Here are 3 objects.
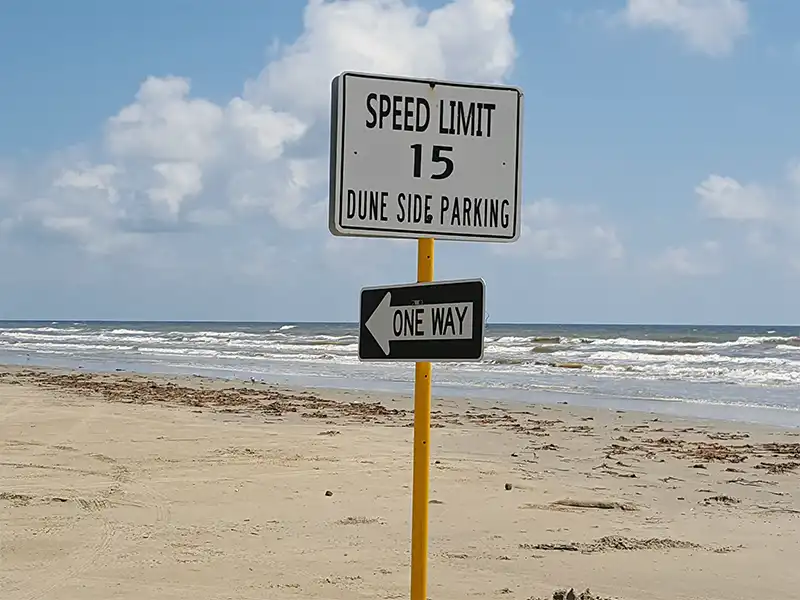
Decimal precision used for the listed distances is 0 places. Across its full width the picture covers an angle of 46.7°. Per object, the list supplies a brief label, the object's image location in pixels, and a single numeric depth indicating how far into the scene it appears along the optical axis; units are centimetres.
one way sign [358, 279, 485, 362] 291
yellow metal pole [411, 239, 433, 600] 311
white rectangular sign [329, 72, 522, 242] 295
